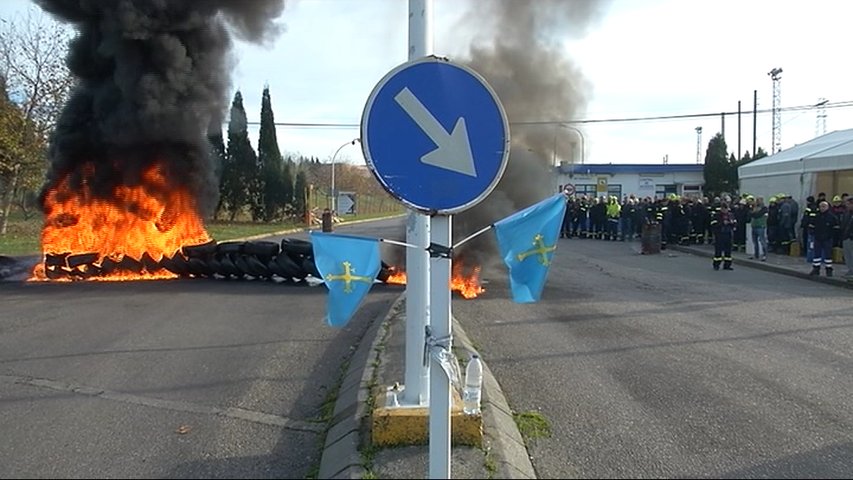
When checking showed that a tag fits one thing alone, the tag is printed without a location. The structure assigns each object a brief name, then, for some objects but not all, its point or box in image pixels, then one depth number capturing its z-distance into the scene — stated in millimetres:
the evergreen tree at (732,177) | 40484
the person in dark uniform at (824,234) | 13773
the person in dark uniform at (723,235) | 15164
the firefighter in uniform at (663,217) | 22500
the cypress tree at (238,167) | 36969
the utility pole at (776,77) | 45856
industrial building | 39188
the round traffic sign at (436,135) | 2857
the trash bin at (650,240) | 20312
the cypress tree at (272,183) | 38000
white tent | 17984
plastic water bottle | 3559
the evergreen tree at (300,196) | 39562
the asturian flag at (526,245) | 2992
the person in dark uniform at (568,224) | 28828
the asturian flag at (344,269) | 3064
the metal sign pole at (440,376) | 2885
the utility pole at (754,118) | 42912
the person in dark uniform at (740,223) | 19312
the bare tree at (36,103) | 22797
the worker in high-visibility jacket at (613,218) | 26609
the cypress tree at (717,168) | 41125
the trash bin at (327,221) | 30156
